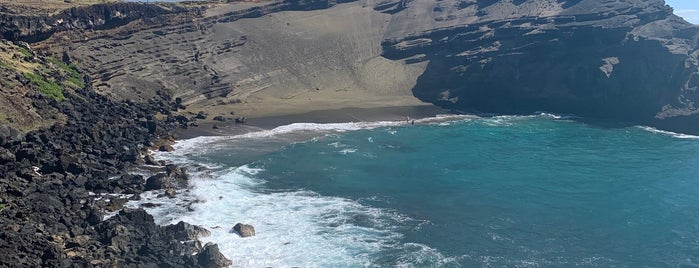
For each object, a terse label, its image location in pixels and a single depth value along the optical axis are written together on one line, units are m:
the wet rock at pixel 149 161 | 59.66
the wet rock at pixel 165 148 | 65.69
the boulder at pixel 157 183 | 52.12
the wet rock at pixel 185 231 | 41.59
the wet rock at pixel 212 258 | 37.94
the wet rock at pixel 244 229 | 43.38
